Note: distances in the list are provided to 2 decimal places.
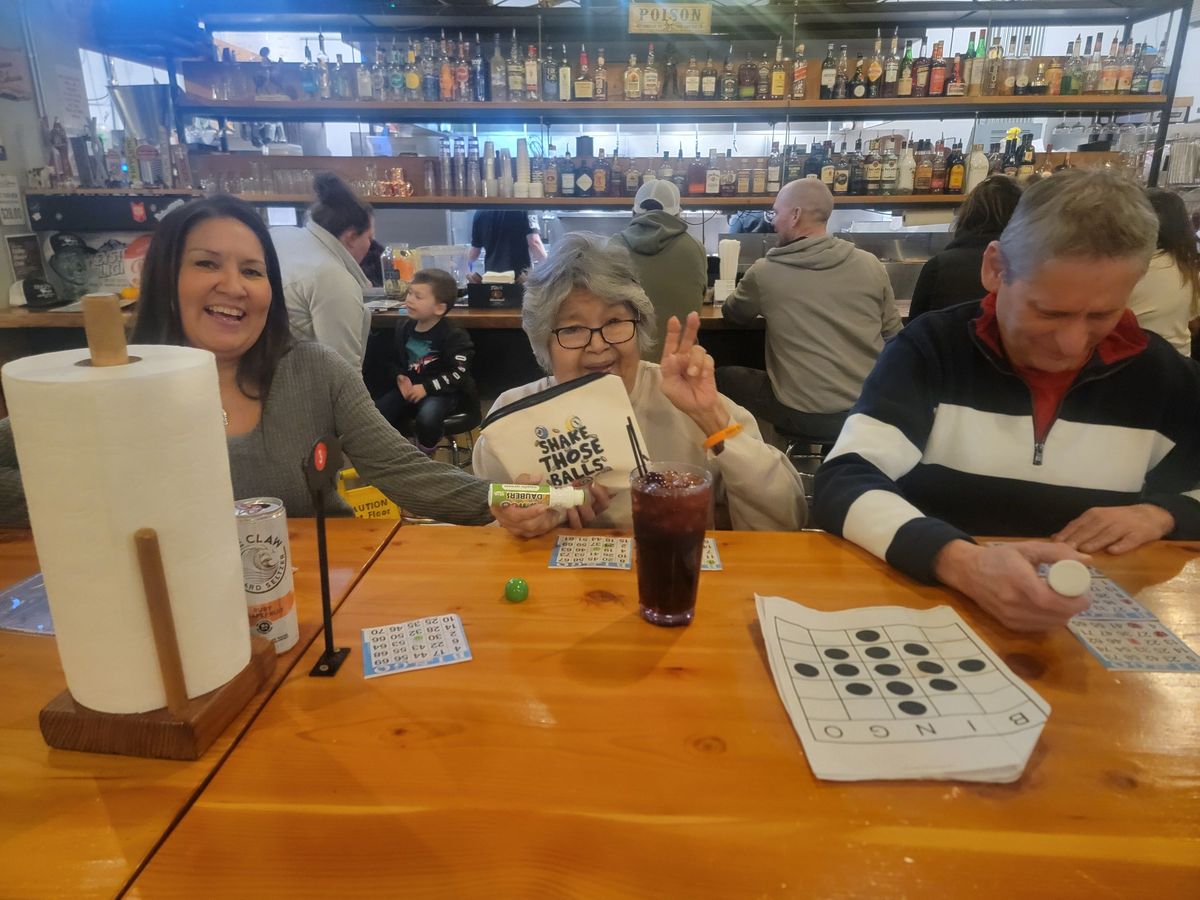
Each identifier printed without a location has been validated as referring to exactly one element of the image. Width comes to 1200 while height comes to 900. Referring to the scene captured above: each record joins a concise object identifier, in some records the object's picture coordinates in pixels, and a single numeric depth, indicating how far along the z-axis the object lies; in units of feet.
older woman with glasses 4.80
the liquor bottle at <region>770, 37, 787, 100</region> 14.89
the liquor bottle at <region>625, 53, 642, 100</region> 15.03
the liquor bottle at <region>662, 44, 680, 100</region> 15.30
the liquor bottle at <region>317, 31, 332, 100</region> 15.52
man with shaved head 10.80
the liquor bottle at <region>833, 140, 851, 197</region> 15.12
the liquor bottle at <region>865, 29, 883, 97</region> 14.85
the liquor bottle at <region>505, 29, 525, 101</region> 15.23
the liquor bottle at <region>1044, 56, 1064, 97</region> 14.67
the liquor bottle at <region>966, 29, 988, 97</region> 14.88
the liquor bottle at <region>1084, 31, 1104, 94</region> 14.76
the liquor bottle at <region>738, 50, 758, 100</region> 15.07
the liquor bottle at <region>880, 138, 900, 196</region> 15.20
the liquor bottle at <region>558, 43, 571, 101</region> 15.17
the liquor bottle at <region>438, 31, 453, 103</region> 15.28
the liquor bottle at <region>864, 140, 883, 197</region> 15.20
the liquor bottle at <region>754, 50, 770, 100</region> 15.03
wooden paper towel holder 2.33
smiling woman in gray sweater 5.29
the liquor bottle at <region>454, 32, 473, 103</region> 15.25
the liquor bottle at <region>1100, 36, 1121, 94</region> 14.70
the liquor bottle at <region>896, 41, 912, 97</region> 14.93
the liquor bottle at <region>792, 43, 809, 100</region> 14.98
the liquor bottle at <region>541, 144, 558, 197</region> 15.58
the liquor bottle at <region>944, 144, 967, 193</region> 15.05
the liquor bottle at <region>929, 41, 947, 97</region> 14.84
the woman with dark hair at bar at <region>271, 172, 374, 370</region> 11.05
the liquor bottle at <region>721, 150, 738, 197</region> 15.66
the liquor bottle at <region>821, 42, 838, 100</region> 14.96
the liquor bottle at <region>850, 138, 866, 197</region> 15.31
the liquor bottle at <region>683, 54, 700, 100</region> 15.15
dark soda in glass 3.23
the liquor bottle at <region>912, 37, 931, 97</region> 14.88
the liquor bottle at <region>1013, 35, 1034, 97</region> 14.71
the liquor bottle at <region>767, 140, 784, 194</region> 15.43
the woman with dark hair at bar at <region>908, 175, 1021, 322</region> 10.09
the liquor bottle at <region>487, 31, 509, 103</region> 15.34
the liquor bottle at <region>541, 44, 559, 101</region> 15.34
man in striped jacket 4.06
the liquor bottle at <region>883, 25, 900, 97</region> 14.96
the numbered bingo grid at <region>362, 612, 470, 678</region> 3.10
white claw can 2.92
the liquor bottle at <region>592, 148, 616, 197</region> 15.52
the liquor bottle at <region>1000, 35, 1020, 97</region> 14.78
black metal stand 2.83
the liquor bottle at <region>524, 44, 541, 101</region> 15.17
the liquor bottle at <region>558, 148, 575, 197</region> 15.56
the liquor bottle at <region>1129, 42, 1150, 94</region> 14.61
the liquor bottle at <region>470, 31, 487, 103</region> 15.30
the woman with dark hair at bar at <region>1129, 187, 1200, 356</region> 9.50
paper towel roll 2.19
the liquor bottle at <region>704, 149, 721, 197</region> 15.55
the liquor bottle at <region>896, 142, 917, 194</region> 15.20
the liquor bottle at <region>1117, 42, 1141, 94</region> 14.66
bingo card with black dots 2.43
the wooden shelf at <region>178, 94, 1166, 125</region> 14.87
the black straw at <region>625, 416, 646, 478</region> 3.56
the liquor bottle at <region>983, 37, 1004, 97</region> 14.84
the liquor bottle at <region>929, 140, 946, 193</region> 15.16
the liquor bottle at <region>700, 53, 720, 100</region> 15.12
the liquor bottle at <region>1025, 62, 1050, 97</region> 14.69
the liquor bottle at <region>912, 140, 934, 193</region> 15.15
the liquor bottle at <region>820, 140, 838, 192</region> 15.17
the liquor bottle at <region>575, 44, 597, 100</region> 15.17
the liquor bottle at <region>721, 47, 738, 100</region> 15.16
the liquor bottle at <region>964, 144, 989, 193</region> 14.94
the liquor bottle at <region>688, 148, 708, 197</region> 15.57
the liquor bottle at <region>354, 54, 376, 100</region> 15.52
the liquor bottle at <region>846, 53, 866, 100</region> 14.93
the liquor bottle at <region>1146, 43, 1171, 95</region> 14.53
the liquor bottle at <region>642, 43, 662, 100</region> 14.97
